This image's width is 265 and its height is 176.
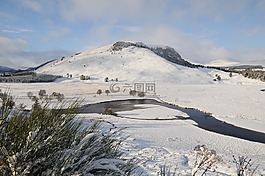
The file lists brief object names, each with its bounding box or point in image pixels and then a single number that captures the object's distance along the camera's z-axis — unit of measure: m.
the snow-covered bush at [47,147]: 2.18
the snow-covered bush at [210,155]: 2.86
